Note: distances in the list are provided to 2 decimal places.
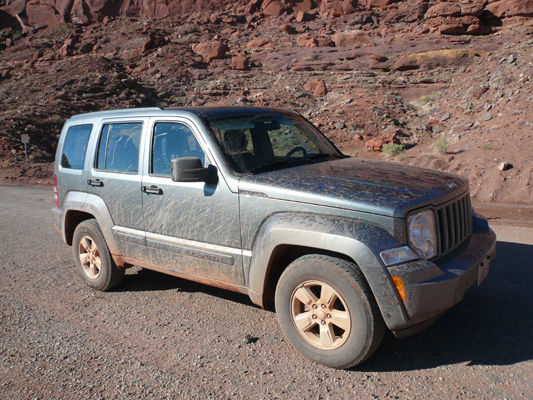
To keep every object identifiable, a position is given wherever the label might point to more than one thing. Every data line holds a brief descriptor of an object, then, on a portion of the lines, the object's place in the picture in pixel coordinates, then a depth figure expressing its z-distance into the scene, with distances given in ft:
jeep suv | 10.12
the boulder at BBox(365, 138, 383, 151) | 56.95
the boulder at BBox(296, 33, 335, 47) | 114.62
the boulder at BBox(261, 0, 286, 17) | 144.05
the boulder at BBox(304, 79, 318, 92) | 94.99
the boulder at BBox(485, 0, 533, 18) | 100.94
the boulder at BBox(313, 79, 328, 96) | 91.97
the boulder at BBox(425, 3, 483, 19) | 103.91
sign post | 67.26
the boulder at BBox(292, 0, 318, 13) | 143.23
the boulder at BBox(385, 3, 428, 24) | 115.55
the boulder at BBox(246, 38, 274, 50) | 123.13
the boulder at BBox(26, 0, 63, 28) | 176.76
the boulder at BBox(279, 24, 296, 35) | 129.29
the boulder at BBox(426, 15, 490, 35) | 102.01
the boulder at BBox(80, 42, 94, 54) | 143.43
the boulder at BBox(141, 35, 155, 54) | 129.59
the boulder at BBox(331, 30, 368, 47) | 113.50
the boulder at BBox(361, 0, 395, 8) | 128.77
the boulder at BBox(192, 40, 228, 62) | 119.75
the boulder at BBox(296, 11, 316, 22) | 136.47
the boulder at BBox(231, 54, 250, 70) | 111.65
